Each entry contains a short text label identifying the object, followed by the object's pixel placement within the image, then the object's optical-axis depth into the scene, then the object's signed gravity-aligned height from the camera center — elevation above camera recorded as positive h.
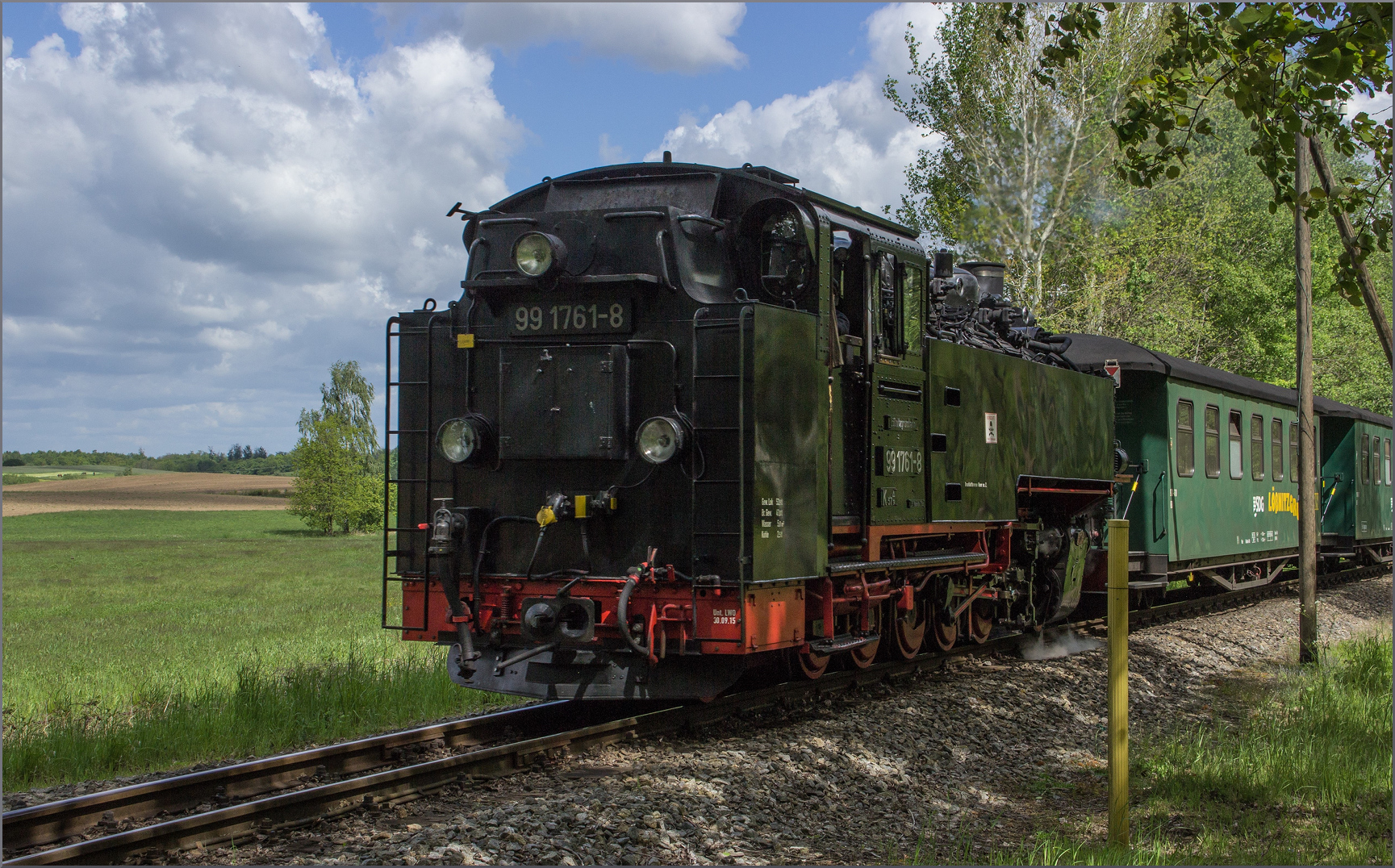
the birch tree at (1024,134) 24.77 +8.03
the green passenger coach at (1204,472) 13.83 +0.17
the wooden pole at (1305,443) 11.74 +0.46
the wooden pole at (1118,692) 5.36 -1.02
